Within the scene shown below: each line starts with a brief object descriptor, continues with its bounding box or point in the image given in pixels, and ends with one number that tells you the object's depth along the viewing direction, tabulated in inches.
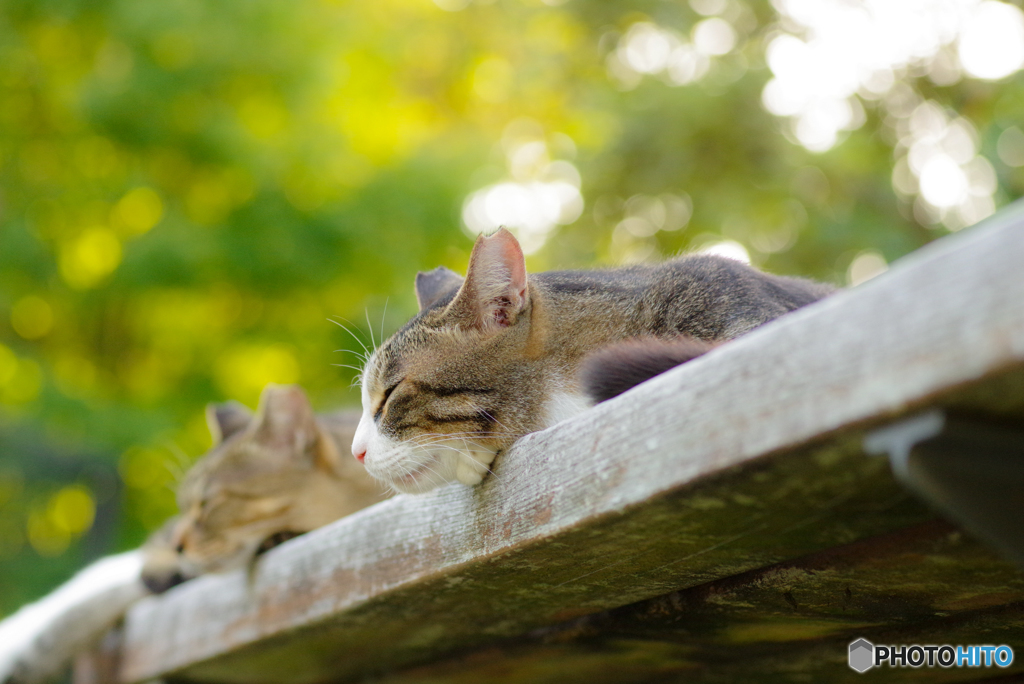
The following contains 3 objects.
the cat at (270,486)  80.3
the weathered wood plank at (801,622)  64.4
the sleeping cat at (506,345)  69.1
